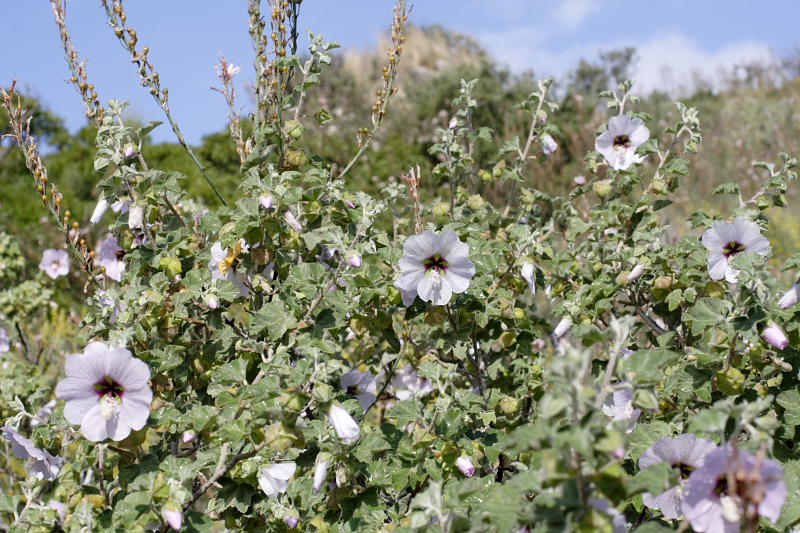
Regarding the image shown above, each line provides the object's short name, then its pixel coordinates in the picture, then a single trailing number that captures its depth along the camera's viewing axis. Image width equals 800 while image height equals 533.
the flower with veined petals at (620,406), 1.49
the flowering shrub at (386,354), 1.24
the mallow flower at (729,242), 1.47
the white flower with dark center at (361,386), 1.53
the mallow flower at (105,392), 1.33
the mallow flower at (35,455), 1.45
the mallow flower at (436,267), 1.44
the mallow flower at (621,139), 1.64
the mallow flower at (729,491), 1.19
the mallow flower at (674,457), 1.31
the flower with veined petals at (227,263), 1.46
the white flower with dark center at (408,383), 1.65
